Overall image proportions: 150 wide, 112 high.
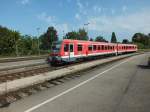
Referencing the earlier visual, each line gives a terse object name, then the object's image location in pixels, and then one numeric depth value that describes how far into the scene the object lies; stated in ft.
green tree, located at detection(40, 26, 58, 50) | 190.35
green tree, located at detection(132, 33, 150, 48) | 238.39
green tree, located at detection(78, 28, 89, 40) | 150.44
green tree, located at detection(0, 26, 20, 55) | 89.85
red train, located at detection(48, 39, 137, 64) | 38.47
